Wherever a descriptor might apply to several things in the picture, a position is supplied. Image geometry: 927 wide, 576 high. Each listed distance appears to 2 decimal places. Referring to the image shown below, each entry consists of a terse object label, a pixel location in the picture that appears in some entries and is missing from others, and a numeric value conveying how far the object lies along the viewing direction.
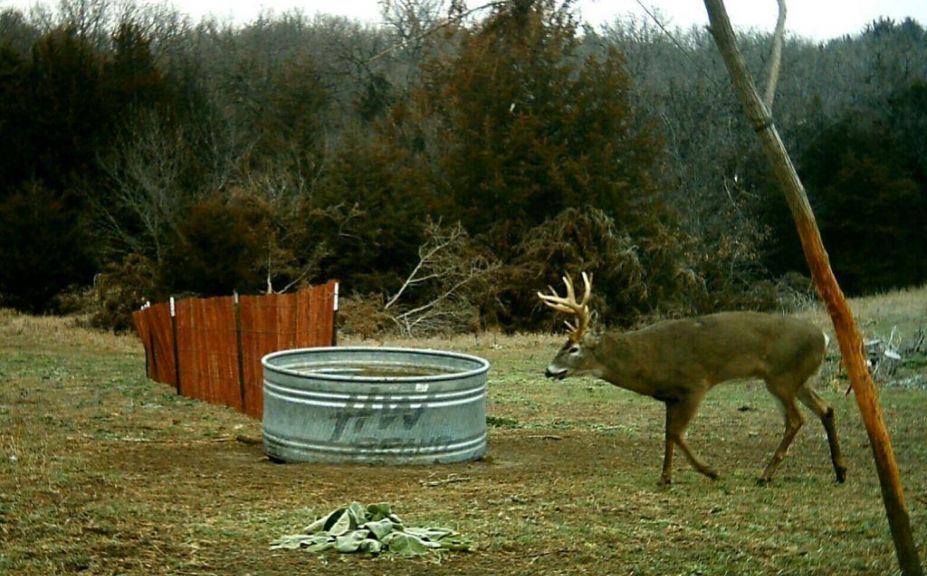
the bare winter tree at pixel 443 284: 30.78
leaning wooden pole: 5.82
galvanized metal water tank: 9.80
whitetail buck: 9.98
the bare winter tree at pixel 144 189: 34.28
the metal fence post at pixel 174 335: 16.61
